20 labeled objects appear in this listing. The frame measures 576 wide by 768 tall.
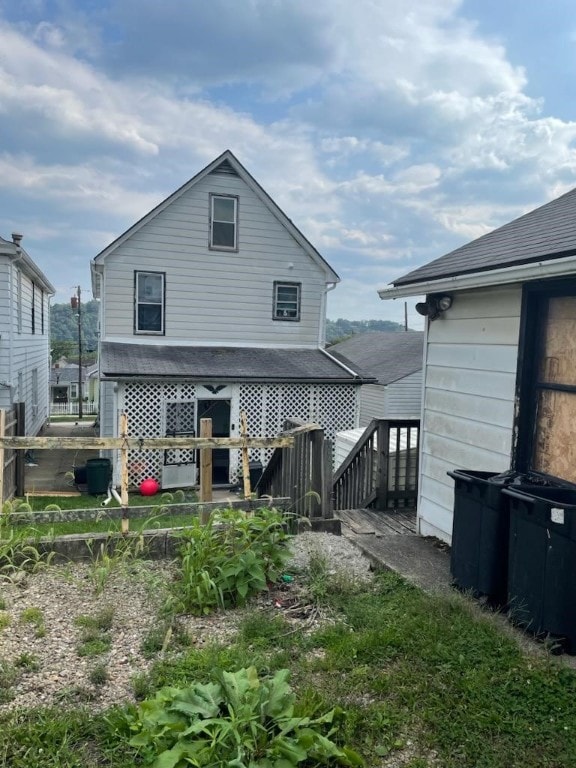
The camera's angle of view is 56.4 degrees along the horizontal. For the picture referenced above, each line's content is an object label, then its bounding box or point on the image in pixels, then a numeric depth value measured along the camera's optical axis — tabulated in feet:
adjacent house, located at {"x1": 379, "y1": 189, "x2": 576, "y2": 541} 13.78
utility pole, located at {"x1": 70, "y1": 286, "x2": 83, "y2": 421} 106.63
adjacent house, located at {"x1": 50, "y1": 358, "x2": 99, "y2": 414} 160.15
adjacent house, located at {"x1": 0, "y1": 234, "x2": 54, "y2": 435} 40.78
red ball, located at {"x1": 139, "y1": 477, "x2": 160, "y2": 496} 41.39
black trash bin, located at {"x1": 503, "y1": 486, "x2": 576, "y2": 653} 10.48
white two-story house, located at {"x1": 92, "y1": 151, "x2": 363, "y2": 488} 43.50
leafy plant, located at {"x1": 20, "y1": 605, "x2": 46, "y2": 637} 11.44
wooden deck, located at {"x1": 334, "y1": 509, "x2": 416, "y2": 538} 19.69
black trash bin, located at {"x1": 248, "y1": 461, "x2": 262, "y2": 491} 43.91
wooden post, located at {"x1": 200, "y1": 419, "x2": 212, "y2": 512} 17.07
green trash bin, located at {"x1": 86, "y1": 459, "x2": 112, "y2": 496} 40.65
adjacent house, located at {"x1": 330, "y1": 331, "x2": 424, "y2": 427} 73.36
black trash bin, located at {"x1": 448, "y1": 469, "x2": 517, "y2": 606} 12.42
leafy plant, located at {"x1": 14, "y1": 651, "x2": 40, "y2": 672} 9.98
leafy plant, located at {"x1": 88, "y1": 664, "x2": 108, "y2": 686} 9.58
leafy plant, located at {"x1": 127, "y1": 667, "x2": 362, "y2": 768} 7.17
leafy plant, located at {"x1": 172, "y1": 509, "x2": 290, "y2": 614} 12.84
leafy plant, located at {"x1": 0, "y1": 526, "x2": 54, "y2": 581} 14.33
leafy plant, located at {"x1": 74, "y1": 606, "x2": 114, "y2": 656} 10.66
